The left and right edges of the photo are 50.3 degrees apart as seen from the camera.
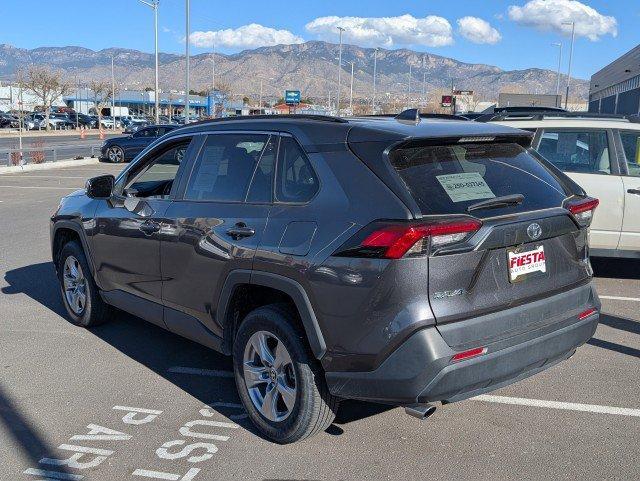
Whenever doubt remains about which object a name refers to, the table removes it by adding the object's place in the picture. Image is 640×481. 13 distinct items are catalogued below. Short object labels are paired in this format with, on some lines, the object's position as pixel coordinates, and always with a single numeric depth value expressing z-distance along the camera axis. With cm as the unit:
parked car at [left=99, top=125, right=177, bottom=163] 2941
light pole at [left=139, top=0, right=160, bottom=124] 3966
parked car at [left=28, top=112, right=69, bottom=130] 7106
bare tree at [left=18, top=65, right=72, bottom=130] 6775
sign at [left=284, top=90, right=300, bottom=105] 7746
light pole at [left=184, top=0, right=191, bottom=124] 3378
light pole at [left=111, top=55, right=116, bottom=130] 7819
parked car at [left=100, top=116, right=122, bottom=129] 8185
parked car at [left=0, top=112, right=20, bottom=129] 6806
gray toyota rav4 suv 335
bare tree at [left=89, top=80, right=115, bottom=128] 8084
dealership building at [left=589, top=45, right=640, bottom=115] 4424
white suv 738
